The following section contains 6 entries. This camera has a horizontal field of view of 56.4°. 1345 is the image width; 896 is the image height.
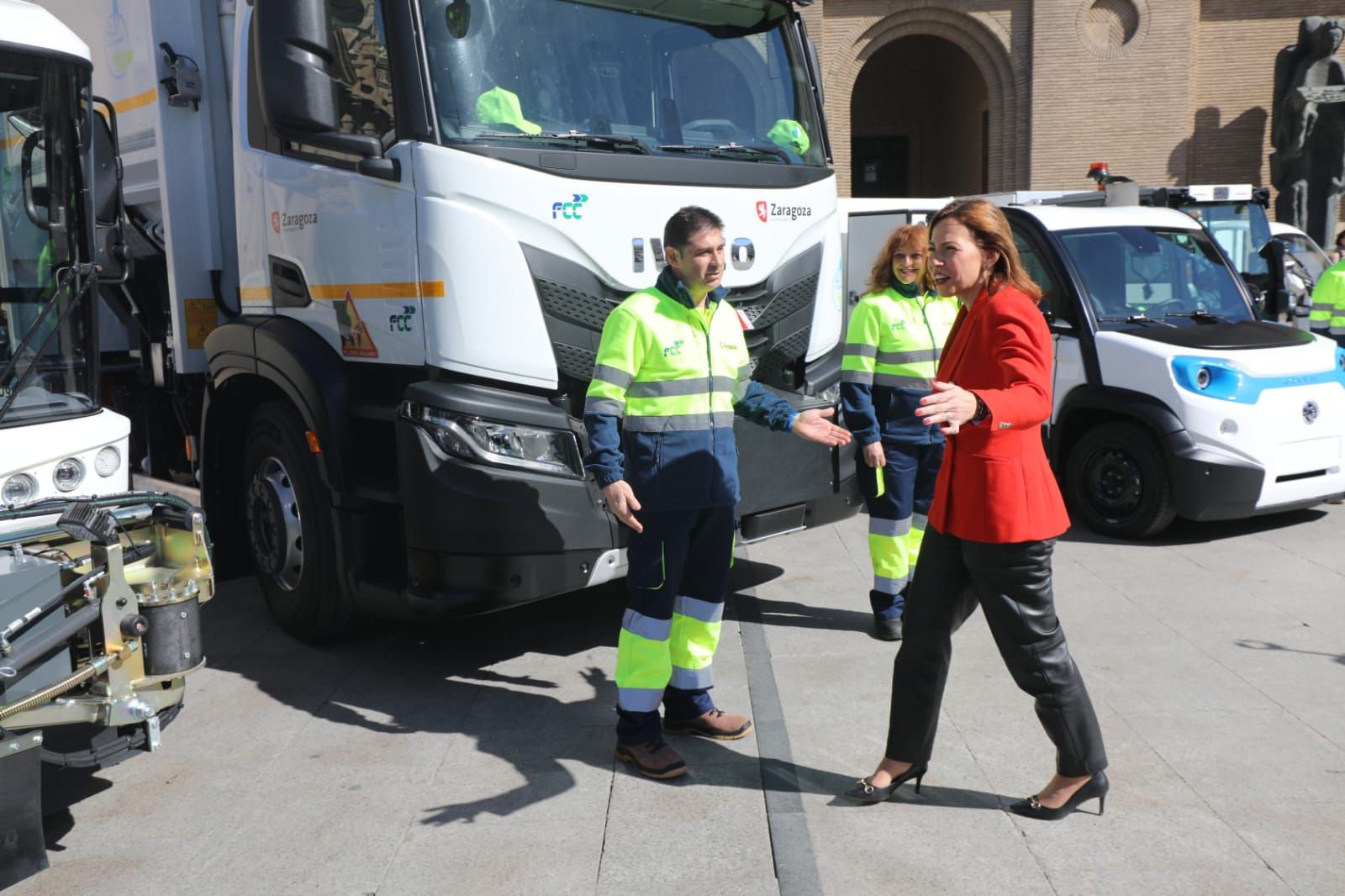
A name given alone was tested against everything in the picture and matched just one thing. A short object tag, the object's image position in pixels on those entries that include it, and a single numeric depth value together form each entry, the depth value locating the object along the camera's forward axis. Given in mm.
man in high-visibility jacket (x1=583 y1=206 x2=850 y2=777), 4195
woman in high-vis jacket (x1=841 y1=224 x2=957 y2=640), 5613
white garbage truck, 4625
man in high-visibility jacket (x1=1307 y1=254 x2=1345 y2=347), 10258
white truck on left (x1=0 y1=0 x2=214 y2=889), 3352
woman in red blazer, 3609
